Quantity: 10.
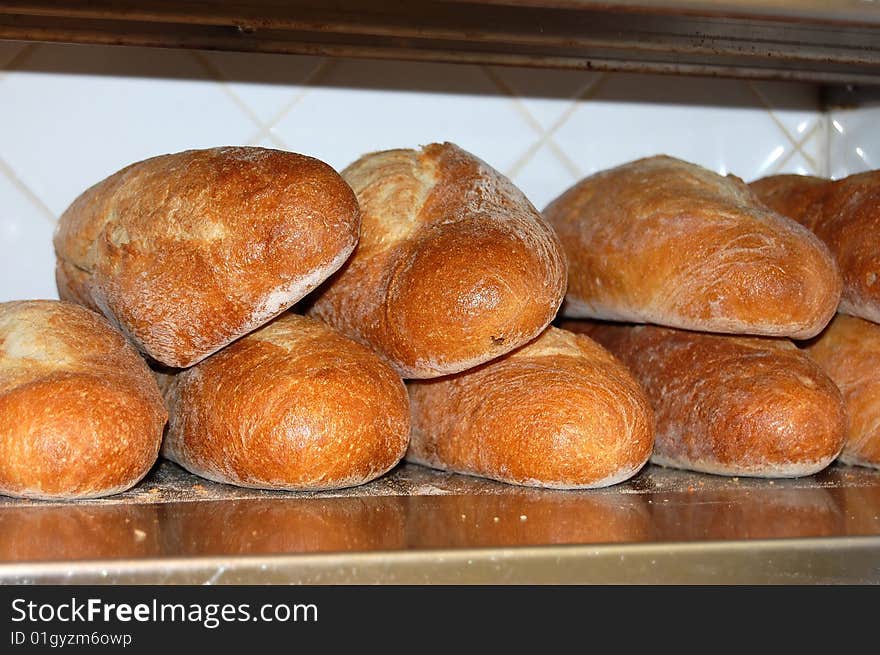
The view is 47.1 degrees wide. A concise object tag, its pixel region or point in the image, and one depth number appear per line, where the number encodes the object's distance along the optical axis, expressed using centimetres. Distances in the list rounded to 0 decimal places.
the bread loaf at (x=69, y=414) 86
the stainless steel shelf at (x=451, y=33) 118
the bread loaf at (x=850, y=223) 118
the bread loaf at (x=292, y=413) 94
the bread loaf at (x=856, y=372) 116
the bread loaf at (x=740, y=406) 106
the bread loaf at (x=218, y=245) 96
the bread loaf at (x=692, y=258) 109
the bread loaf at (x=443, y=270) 97
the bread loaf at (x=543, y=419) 99
